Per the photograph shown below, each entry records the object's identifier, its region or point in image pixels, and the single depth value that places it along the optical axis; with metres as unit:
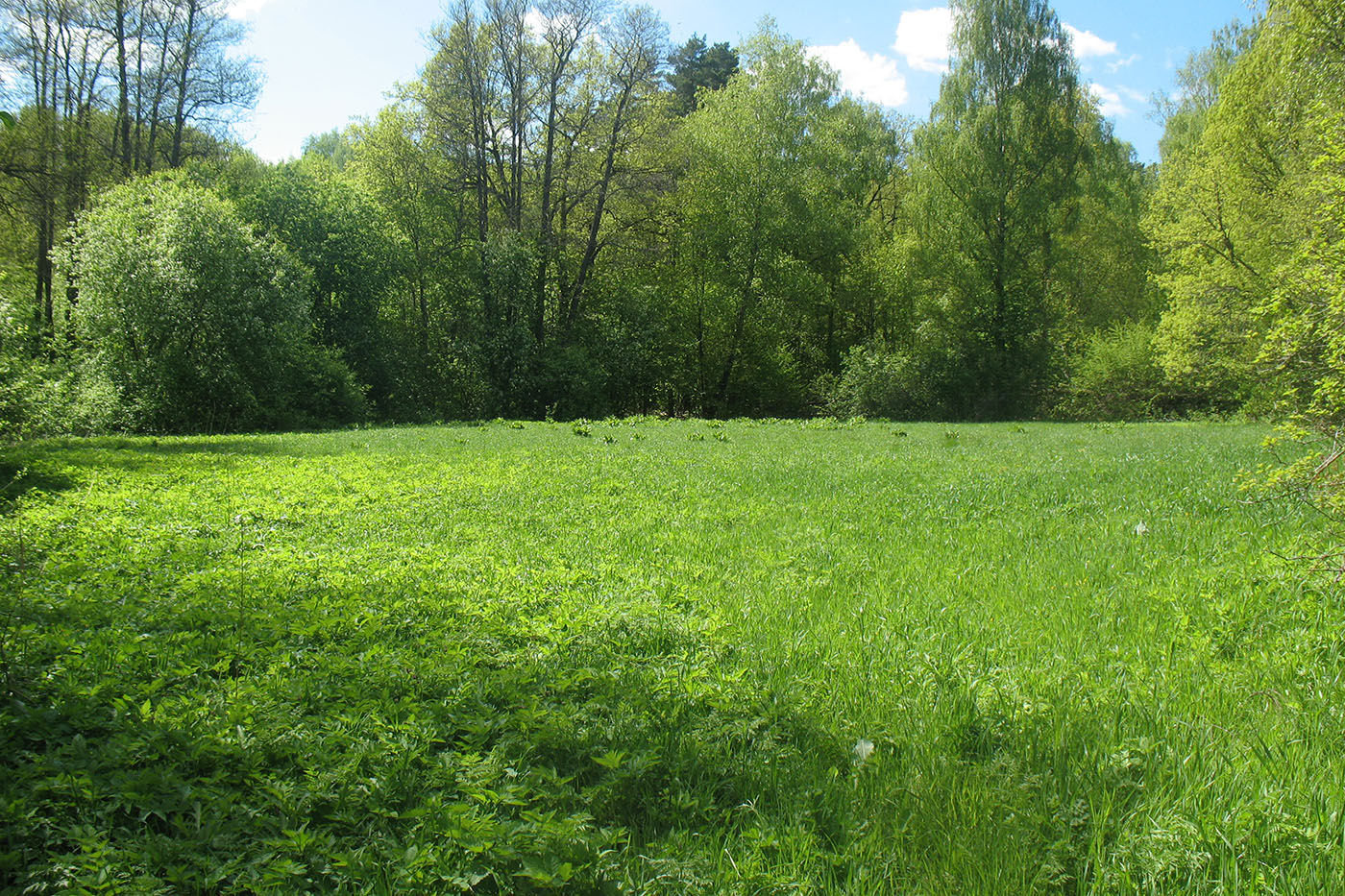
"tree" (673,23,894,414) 34.88
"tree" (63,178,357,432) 23.34
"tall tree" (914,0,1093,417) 33.00
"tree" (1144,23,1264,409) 23.52
